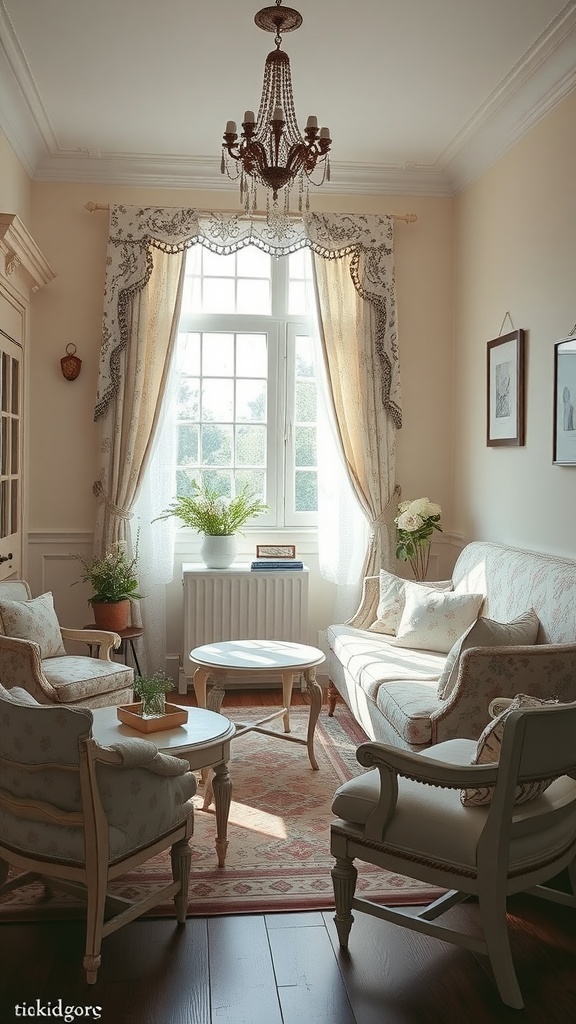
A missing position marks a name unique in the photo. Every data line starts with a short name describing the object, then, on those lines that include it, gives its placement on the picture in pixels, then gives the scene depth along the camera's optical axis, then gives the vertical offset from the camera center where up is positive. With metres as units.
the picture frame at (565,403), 4.09 +0.40
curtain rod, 5.55 +1.73
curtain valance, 5.62 +1.51
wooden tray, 3.17 -0.83
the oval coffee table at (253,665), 4.06 -0.82
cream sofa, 3.24 -0.72
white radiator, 5.71 -0.76
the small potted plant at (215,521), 5.68 -0.22
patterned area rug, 2.97 -1.37
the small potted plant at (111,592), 5.29 -0.63
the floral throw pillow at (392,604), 5.09 -0.66
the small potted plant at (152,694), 3.16 -0.74
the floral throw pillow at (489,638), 3.37 -0.57
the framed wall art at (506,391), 4.76 +0.53
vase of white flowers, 5.47 -0.23
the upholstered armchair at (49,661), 4.07 -0.85
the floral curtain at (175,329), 5.62 +0.99
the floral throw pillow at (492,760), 2.58 -0.79
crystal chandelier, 3.47 +1.35
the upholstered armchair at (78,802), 2.44 -0.89
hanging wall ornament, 5.66 +0.75
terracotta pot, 5.29 -0.76
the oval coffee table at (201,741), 3.05 -0.88
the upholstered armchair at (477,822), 2.44 -0.95
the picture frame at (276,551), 5.84 -0.42
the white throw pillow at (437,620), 4.60 -0.68
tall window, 5.99 +0.72
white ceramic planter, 5.70 -0.41
